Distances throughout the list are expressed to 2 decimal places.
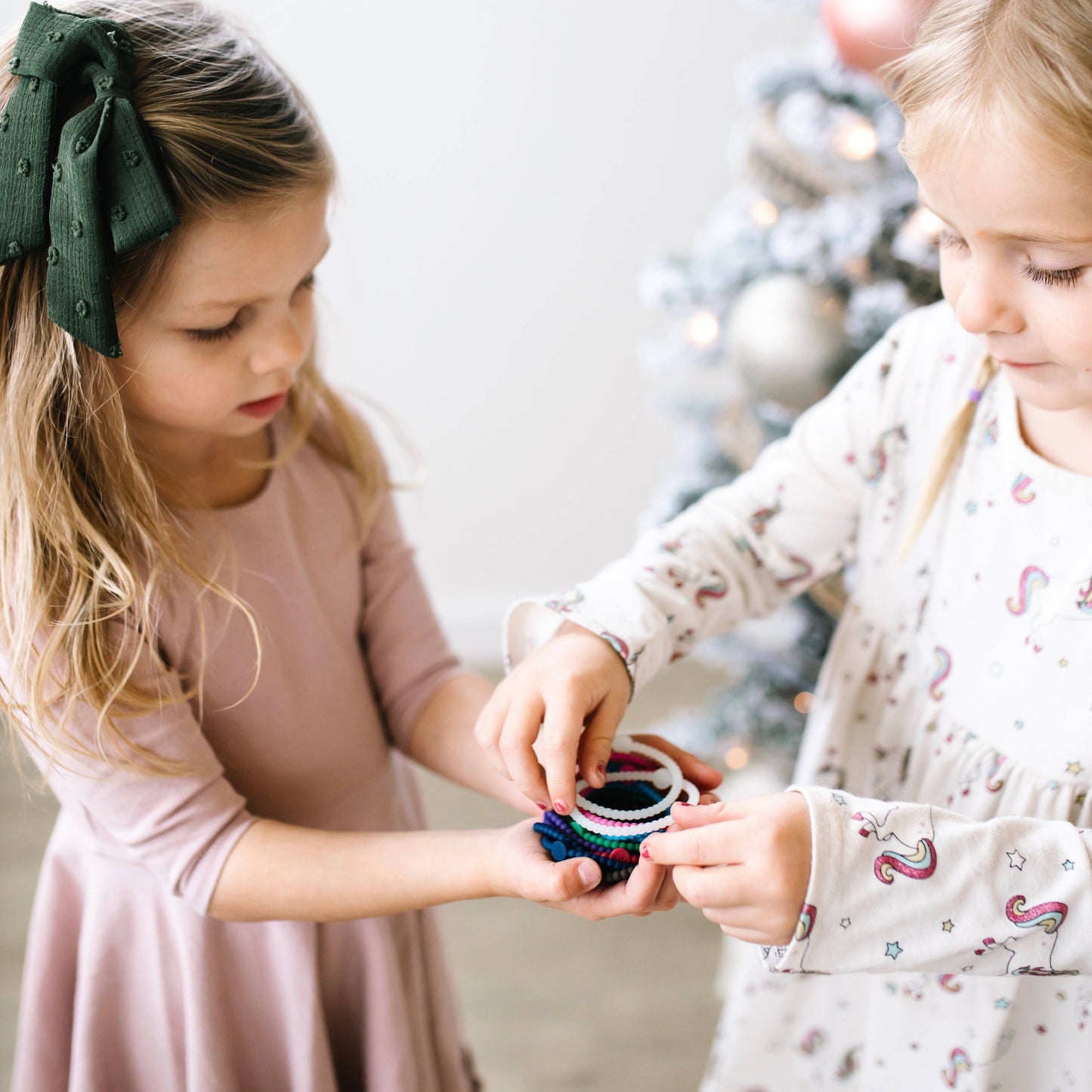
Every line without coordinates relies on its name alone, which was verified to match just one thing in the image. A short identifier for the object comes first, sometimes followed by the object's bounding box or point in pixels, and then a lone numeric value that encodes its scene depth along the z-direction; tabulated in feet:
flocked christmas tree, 4.07
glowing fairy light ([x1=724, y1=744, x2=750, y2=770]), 5.51
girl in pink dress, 2.27
